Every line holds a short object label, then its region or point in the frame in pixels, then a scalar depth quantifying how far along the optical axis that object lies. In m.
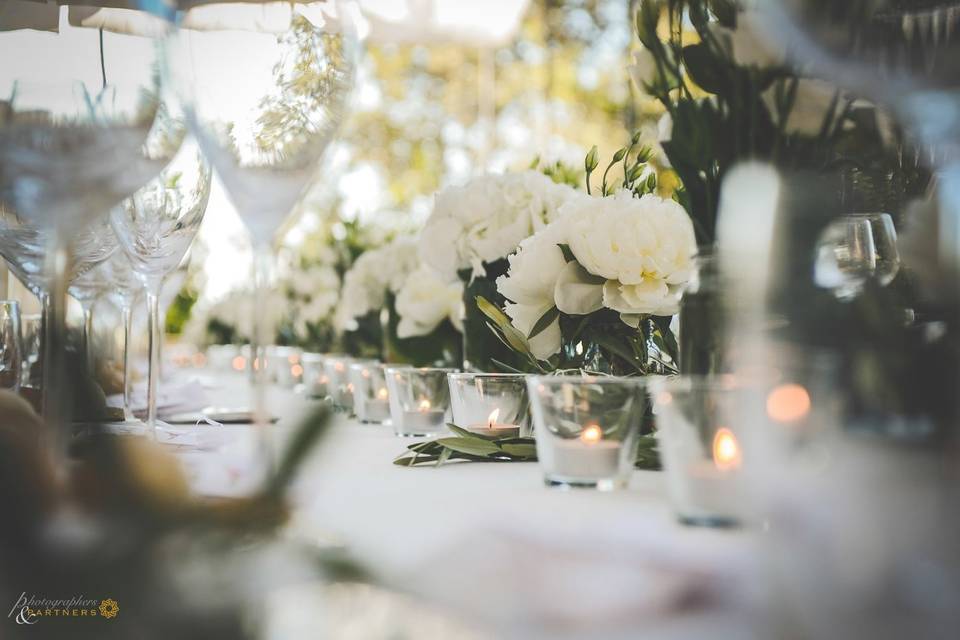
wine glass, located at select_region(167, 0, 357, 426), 0.54
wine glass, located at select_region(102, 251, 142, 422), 1.28
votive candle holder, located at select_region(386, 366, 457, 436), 0.98
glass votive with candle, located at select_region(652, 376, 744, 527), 0.43
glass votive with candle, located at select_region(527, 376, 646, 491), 0.57
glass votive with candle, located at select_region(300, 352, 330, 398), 1.59
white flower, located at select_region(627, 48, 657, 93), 0.75
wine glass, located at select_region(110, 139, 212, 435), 0.85
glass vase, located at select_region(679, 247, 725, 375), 0.59
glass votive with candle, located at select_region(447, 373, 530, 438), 0.82
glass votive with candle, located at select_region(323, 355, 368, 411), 1.31
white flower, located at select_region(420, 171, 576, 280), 1.15
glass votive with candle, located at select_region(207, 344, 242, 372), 3.18
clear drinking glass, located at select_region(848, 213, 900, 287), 0.85
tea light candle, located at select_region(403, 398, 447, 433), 0.99
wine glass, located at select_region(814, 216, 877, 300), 0.70
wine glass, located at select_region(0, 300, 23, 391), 1.20
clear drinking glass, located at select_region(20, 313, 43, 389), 1.32
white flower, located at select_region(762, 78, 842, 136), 0.60
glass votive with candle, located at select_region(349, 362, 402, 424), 1.16
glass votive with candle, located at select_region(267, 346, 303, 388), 2.12
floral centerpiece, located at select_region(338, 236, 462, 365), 1.49
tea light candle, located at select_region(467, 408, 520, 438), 0.80
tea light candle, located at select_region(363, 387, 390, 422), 1.16
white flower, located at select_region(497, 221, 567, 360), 0.85
